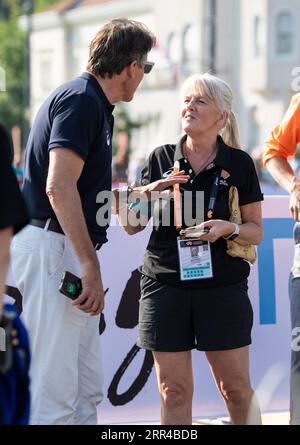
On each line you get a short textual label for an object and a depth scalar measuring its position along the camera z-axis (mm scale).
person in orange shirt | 10352
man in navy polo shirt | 8789
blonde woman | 9781
